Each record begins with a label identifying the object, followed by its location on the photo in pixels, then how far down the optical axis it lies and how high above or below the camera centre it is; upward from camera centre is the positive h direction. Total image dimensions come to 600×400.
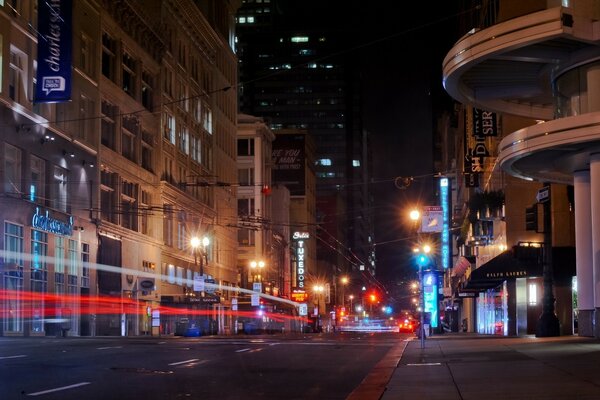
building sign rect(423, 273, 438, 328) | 38.20 -1.34
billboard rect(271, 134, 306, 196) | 134.88 +17.38
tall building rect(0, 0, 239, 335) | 44.78 +6.87
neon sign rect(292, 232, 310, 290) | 118.38 +2.01
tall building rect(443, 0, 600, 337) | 23.23 +4.45
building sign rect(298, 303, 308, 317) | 100.71 -4.82
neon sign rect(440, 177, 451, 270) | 63.88 +3.57
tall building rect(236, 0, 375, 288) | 167.14 +9.72
